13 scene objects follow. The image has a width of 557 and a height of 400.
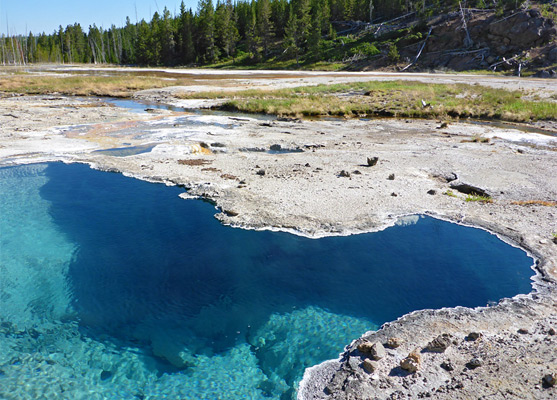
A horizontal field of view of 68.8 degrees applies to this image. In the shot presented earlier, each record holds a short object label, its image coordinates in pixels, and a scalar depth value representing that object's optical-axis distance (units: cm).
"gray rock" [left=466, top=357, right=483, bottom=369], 560
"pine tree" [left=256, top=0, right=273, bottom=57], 8219
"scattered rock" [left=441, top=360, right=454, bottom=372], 559
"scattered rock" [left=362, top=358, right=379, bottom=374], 562
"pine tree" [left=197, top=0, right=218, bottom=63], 8694
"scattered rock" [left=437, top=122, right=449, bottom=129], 2445
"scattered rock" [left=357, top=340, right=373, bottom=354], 599
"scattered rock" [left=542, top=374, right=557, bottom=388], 513
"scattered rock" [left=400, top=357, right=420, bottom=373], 552
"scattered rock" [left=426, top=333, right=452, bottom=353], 593
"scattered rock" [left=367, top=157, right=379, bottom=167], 1506
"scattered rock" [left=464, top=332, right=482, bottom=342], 620
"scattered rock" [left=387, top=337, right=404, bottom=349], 609
